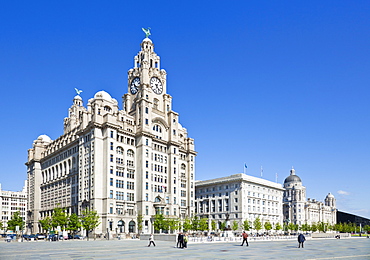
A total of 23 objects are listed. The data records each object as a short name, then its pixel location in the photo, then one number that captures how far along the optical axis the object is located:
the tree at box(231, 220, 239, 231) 136.50
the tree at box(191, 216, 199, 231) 123.57
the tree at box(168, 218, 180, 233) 109.99
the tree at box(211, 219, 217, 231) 138.00
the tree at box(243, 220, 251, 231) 131.98
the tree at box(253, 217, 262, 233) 138.38
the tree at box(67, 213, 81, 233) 101.62
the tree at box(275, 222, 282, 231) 152.04
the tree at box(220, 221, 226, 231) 139.06
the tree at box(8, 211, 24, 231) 137.57
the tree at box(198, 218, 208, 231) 127.36
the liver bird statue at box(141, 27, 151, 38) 138.25
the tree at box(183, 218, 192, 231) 114.67
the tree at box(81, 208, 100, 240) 97.75
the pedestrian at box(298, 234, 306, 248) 54.50
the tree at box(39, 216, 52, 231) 119.37
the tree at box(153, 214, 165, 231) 110.75
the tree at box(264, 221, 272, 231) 144.38
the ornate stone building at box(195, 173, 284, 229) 145.45
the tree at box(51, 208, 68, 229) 110.19
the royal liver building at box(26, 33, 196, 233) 111.06
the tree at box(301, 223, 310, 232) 189.20
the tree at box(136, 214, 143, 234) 112.44
